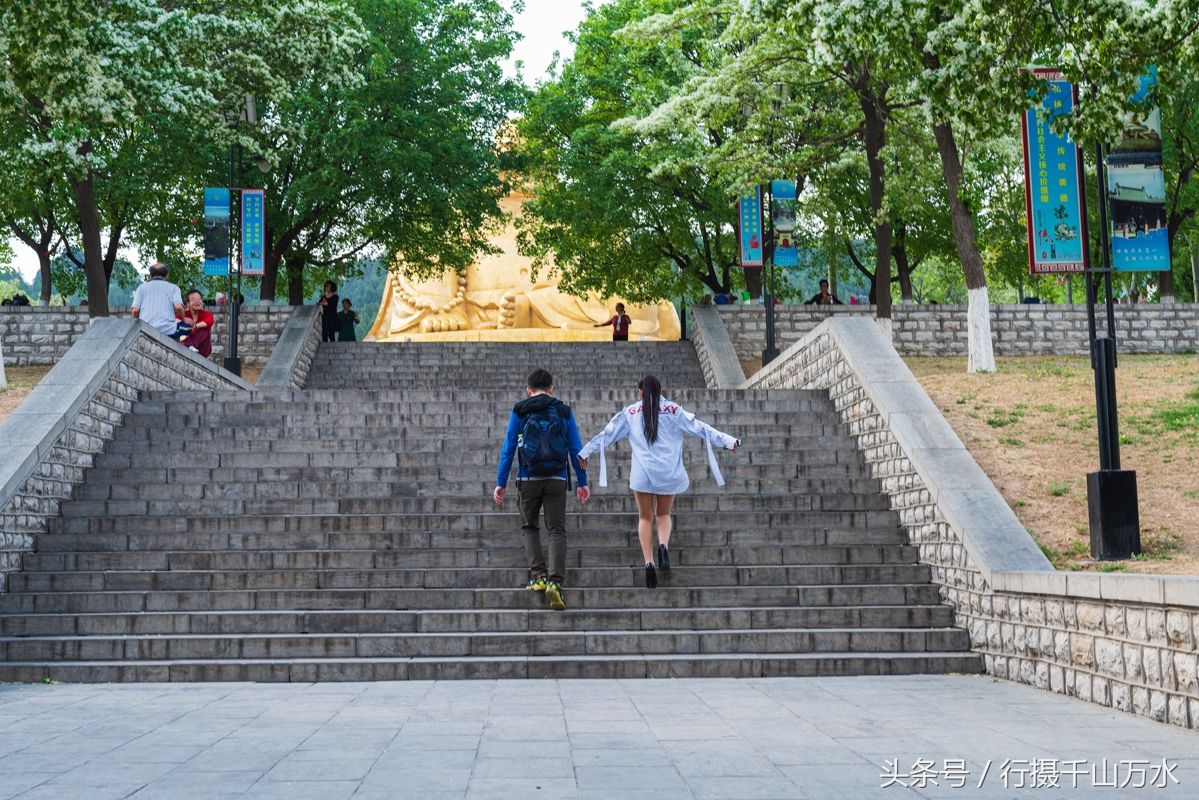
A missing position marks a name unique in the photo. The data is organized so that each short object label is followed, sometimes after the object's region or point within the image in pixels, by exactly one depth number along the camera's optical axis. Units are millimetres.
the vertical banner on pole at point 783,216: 21188
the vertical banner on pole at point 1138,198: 9750
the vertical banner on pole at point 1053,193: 10414
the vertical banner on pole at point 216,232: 19656
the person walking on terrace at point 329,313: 25016
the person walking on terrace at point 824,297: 27578
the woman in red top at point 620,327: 25641
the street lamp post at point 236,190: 19417
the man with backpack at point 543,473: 8930
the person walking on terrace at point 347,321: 26562
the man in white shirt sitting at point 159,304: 15250
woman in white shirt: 9234
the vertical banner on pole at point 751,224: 21797
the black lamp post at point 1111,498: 8688
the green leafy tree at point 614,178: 26734
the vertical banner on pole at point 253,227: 21500
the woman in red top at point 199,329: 17078
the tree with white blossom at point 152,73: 16141
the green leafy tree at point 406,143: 25203
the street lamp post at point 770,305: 20516
